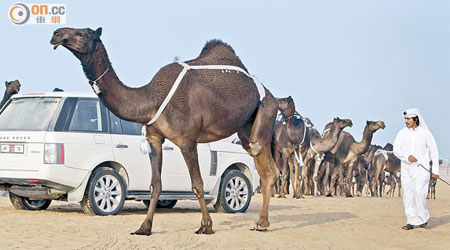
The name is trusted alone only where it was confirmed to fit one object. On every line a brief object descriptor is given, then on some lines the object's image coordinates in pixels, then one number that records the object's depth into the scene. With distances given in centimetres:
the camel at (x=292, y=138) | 2548
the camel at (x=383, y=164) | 3584
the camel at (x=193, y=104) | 962
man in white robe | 1316
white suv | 1230
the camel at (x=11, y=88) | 1916
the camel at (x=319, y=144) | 2872
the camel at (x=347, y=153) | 2997
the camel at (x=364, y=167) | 3550
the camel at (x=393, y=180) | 3672
